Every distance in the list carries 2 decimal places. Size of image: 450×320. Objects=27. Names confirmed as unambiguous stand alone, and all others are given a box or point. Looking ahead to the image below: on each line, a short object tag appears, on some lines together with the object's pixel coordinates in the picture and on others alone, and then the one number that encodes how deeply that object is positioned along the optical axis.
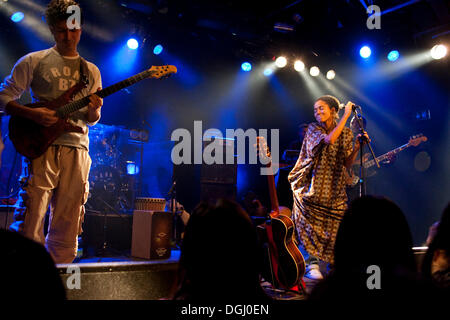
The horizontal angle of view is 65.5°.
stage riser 2.20
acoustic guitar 3.64
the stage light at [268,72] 8.78
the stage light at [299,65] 8.16
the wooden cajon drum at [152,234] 5.16
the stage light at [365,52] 7.77
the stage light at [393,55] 7.70
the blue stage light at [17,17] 6.33
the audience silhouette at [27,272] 0.82
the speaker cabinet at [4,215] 4.81
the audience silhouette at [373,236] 1.44
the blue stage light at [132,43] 7.23
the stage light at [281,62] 8.10
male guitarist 2.73
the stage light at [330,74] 8.46
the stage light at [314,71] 8.44
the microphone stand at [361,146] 4.09
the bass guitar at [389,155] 7.09
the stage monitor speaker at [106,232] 6.39
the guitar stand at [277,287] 3.65
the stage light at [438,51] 7.28
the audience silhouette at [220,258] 1.26
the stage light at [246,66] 8.67
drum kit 6.84
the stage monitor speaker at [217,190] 7.98
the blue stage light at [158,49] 7.51
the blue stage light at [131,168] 7.70
